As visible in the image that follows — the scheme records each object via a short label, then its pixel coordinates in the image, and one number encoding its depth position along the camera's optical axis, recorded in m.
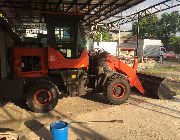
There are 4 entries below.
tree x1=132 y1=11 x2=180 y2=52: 34.31
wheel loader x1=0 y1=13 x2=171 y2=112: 5.07
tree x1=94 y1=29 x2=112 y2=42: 29.62
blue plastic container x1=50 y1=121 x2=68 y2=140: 3.31
